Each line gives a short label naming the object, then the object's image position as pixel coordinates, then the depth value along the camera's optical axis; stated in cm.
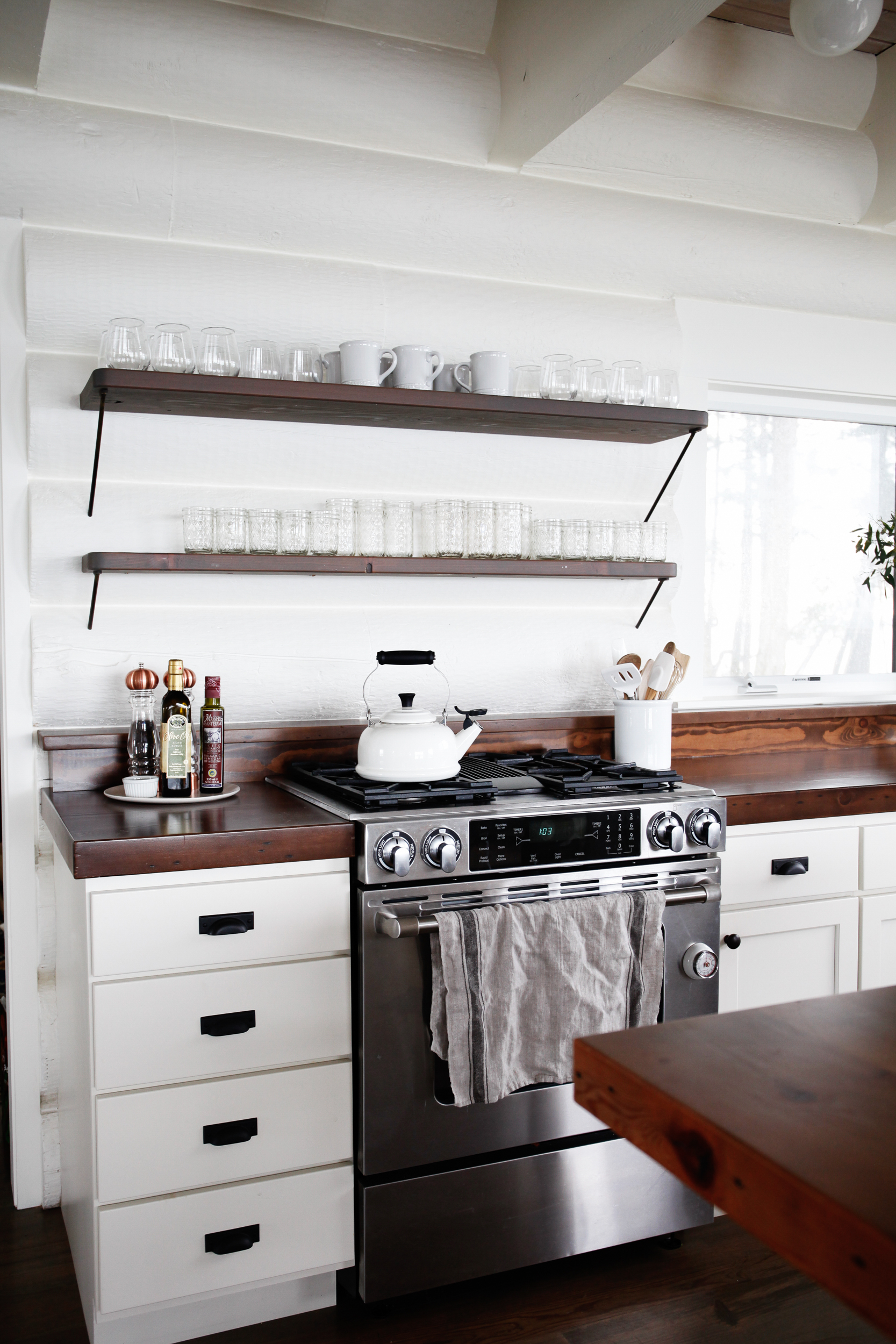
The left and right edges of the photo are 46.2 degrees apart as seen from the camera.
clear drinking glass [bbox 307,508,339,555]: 255
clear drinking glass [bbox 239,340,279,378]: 246
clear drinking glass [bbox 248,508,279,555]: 251
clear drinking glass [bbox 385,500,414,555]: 263
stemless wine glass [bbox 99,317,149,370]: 232
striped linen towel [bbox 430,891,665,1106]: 203
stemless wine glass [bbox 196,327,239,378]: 242
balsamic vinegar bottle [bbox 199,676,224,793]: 235
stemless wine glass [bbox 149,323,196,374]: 235
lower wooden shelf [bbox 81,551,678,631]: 239
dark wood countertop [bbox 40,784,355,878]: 187
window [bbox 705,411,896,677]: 335
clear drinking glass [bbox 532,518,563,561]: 280
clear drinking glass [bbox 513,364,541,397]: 273
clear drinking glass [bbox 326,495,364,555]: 258
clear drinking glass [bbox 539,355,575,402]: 272
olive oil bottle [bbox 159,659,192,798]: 232
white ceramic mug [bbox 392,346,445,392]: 259
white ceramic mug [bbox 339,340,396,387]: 252
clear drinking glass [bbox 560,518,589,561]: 282
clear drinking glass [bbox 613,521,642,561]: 286
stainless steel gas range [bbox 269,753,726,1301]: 204
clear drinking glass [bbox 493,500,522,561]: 271
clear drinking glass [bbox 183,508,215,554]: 248
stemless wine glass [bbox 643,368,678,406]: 279
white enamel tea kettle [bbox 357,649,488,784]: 222
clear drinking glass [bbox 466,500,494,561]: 269
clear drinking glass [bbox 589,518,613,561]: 284
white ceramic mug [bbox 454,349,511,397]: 265
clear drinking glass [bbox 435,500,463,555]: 267
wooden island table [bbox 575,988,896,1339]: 75
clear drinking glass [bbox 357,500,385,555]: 261
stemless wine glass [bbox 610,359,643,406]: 276
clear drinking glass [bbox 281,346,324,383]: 251
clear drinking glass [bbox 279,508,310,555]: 253
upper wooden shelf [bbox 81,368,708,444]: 233
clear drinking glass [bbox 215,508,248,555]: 248
